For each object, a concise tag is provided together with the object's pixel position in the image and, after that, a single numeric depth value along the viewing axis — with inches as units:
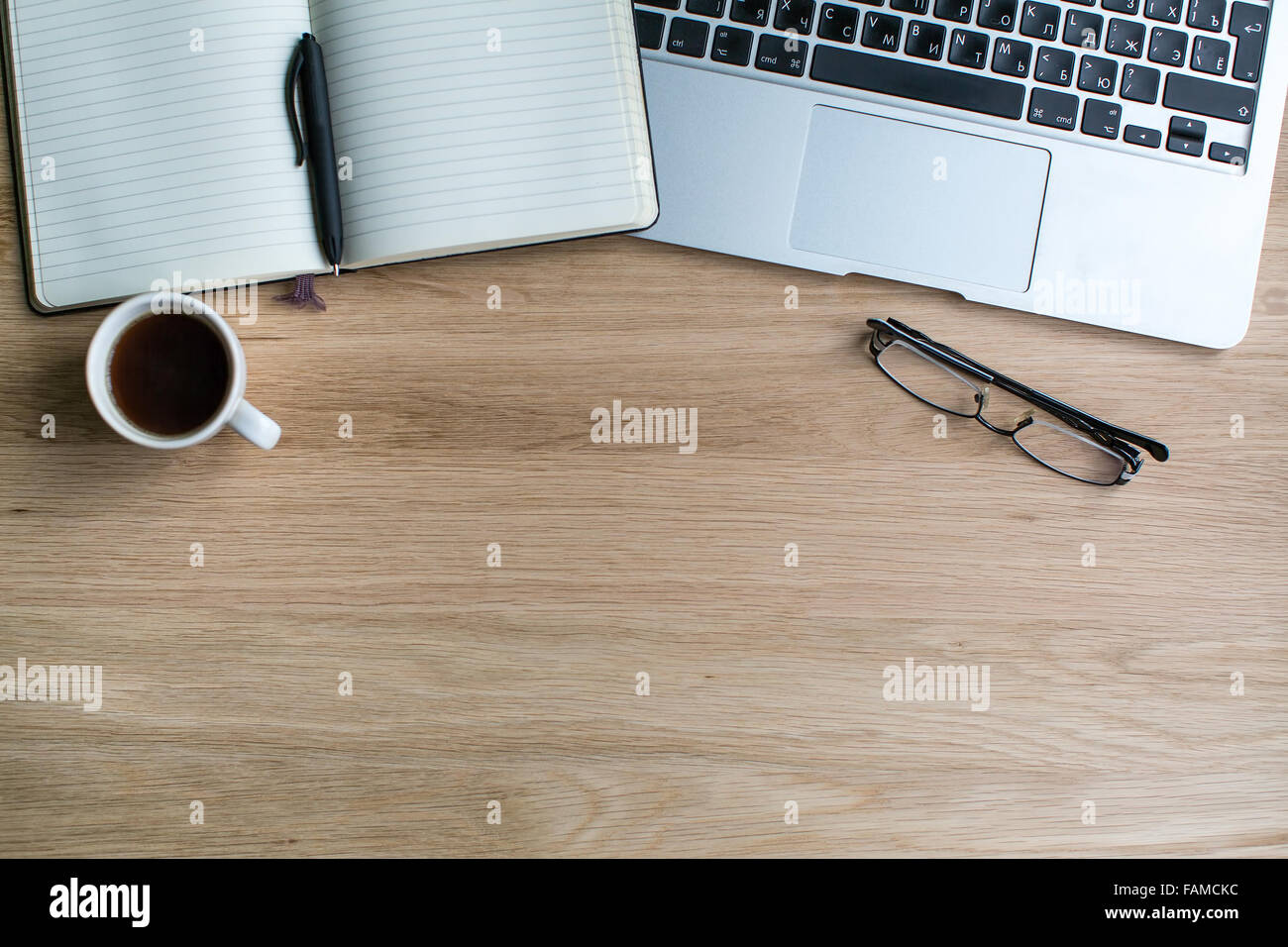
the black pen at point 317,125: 24.0
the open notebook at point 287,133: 24.1
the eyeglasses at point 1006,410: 27.1
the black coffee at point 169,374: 23.8
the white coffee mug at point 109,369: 22.9
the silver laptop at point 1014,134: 26.5
